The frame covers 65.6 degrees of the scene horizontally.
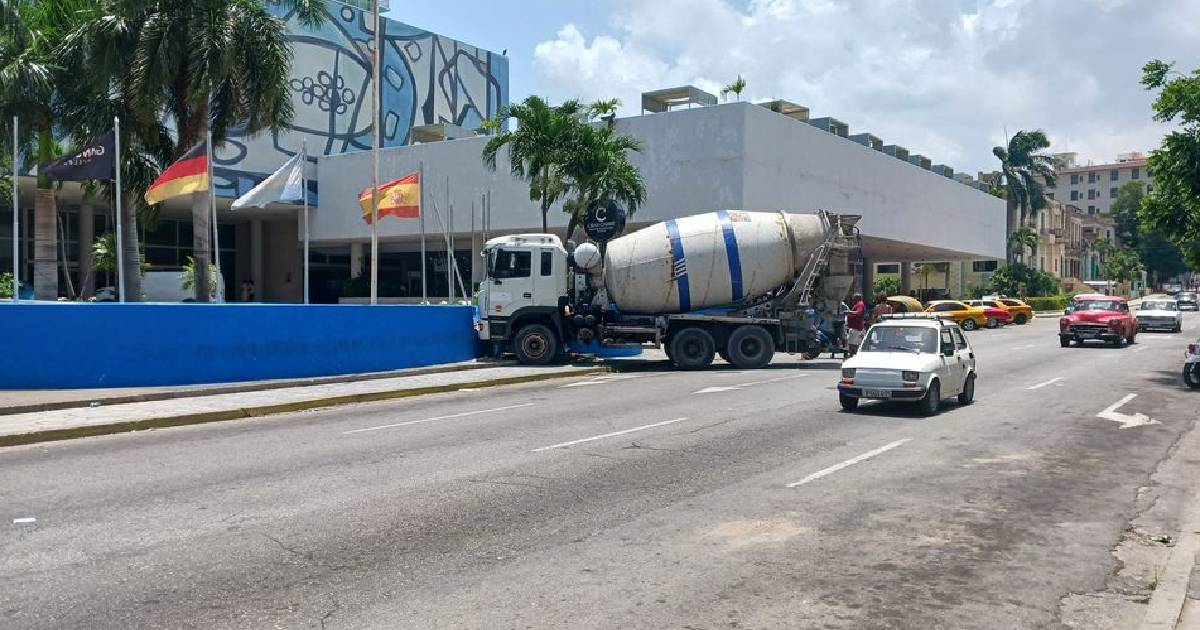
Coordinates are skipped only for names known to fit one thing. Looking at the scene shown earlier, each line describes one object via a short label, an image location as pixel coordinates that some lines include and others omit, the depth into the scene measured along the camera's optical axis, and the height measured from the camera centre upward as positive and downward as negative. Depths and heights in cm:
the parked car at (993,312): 5119 -119
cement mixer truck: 2348 +7
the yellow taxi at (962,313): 4652 -112
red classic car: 3334 -119
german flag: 2238 +275
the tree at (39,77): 2622 +604
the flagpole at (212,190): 2280 +269
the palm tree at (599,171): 3097 +402
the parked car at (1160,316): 4272 -116
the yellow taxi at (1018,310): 5566 -115
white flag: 2450 +275
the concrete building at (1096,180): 15550 +1886
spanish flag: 2650 +266
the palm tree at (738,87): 4044 +885
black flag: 2147 +294
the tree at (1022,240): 8162 +445
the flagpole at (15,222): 2000 +148
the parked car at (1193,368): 2003 -166
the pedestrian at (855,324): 2261 -81
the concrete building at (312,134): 5134 +986
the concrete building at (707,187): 3894 +510
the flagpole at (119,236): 2108 +126
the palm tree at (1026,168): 7881 +1049
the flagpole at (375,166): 2666 +369
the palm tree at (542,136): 3103 +519
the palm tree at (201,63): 2509 +624
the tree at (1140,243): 13650 +695
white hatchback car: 1450 -120
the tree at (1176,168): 2188 +292
